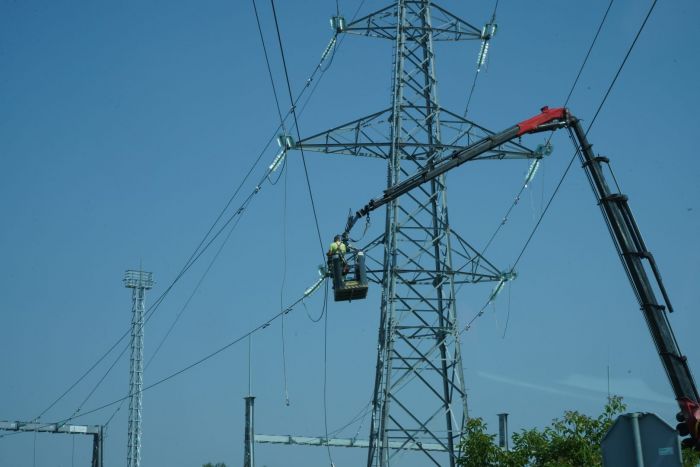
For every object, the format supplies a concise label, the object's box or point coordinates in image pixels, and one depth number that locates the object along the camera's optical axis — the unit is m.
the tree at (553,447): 17.98
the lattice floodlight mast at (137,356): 58.25
